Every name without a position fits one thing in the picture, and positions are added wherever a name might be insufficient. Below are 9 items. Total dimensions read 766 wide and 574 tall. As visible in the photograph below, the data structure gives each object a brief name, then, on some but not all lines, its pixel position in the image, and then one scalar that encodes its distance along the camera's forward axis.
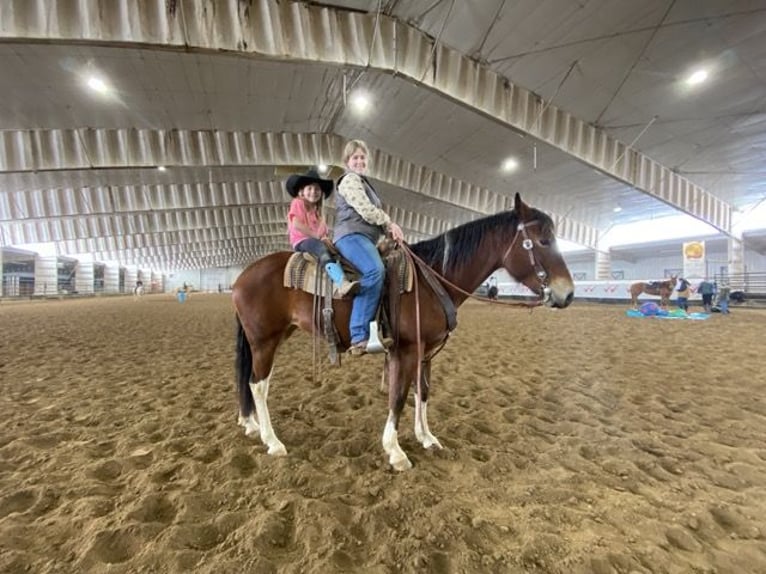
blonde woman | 2.43
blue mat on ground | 11.93
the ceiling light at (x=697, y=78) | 8.01
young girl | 2.66
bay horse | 2.50
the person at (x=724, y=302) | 14.01
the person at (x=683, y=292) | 14.73
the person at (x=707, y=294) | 14.84
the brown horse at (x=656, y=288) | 15.22
